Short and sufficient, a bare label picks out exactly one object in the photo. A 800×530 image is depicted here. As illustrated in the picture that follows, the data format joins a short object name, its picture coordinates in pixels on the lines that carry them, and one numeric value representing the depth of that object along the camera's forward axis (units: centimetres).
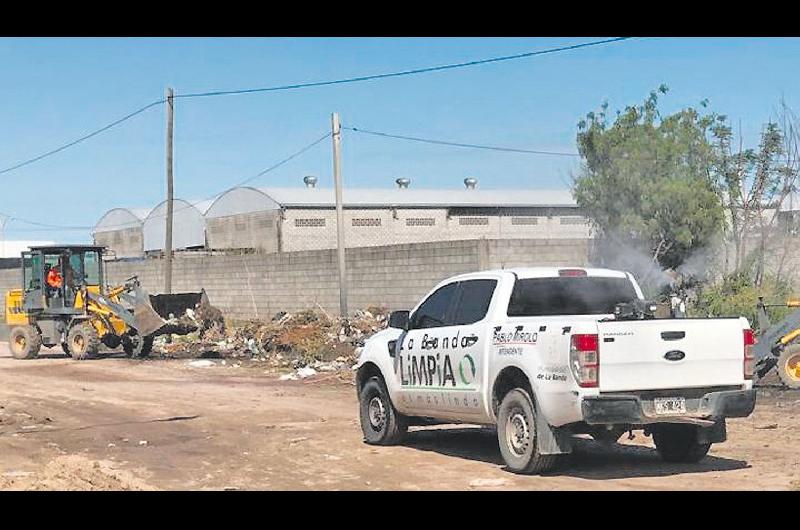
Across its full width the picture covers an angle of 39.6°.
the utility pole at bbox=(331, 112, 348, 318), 2869
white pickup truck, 970
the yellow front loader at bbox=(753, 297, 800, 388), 1673
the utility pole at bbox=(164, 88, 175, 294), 3500
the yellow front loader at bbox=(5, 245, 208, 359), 2767
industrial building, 5122
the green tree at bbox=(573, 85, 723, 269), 2466
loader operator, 2880
